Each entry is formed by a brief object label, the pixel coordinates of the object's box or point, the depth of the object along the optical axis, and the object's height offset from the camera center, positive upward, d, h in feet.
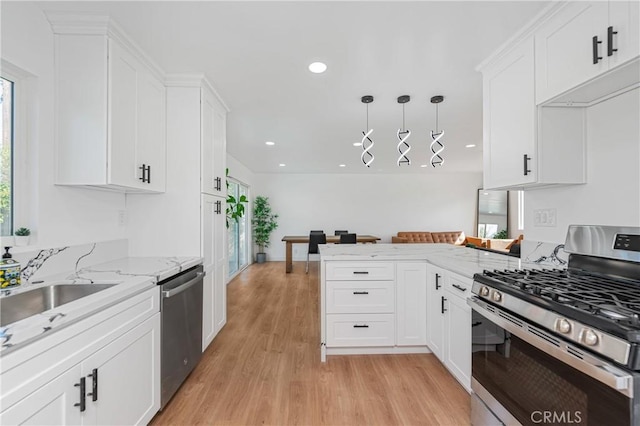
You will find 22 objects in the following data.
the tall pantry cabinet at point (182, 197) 8.02 +0.46
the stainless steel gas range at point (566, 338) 2.89 -1.54
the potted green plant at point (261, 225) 25.30 -1.02
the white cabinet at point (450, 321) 6.17 -2.61
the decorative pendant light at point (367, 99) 9.57 +3.97
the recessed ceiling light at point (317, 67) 7.44 +3.95
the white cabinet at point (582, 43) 4.00 +2.78
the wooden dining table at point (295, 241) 20.75 -1.98
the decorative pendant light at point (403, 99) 9.61 +3.99
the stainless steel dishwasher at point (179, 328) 5.89 -2.66
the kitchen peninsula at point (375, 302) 8.21 -2.55
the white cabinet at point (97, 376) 2.99 -2.16
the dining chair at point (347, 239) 19.48 -1.72
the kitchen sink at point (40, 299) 4.39 -1.46
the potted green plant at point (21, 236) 5.22 -0.44
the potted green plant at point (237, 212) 15.39 +0.09
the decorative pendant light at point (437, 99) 9.64 +4.00
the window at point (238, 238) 20.48 -1.97
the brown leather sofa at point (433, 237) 25.99 -2.09
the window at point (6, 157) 5.21 +1.04
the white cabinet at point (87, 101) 5.86 +2.36
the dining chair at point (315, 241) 20.44 -1.95
